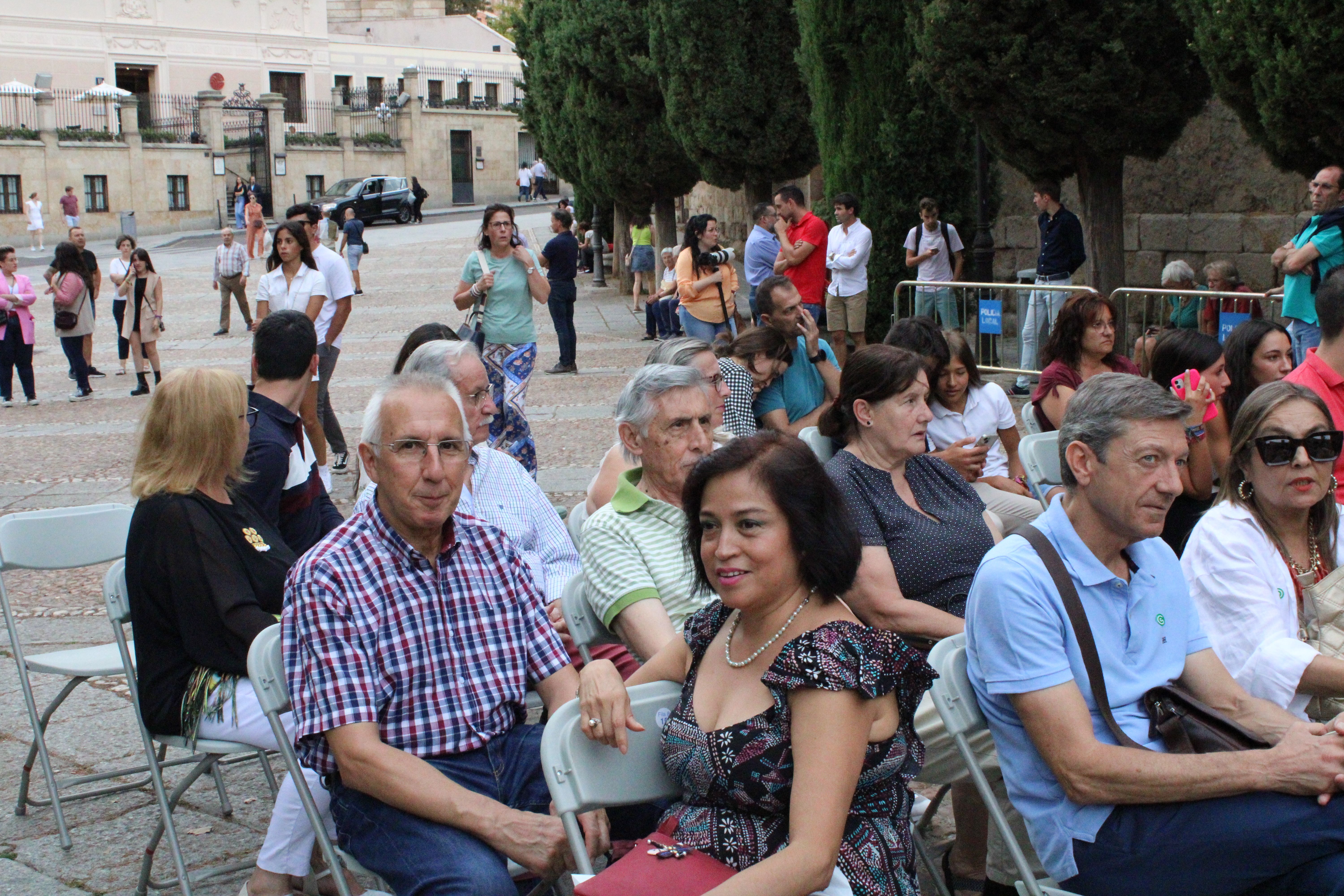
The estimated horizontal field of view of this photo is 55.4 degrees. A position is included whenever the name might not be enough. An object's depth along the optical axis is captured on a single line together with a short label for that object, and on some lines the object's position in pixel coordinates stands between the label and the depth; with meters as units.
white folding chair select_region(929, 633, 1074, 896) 2.69
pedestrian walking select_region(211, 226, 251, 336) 18.38
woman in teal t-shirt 8.70
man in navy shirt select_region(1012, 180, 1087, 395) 11.05
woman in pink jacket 13.19
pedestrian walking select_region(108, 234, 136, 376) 14.64
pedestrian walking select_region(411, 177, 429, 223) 41.59
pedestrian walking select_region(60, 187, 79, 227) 35.16
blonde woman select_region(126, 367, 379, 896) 3.30
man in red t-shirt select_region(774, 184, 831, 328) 11.88
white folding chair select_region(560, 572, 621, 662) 3.53
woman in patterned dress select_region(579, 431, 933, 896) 2.35
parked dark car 39.62
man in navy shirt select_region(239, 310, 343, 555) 4.25
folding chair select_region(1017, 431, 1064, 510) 4.90
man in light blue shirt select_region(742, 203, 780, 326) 11.67
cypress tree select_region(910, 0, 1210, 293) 9.64
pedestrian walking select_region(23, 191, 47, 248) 34.16
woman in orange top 11.41
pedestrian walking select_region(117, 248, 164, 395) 13.69
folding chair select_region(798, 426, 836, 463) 4.93
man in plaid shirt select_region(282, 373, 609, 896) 2.72
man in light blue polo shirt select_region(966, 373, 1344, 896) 2.52
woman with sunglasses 3.01
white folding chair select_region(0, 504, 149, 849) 4.09
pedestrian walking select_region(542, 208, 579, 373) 14.09
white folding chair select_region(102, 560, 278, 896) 3.40
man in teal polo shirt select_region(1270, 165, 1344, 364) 7.27
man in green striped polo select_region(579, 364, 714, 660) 3.39
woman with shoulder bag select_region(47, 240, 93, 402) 13.28
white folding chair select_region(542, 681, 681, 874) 2.66
